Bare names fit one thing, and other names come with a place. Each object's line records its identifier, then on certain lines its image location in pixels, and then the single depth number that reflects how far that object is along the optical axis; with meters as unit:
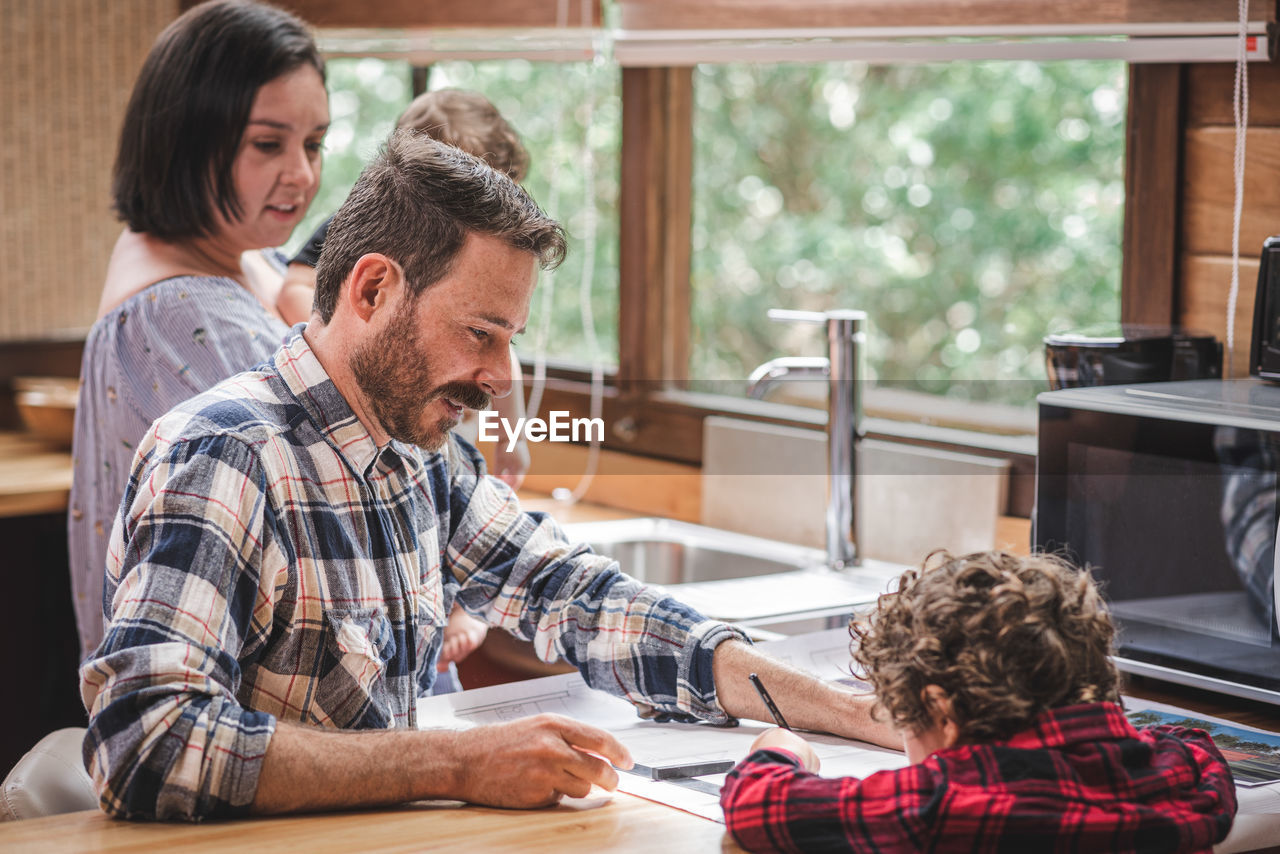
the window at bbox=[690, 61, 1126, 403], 5.28
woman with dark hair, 2.59
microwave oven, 2.36
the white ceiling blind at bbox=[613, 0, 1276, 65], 2.65
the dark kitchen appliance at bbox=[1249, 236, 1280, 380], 2.44
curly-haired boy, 1.98
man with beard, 2.06
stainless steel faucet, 2.88
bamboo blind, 4.04
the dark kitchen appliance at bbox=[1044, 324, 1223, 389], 2.58
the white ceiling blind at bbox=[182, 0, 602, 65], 3.27
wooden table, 2.03
